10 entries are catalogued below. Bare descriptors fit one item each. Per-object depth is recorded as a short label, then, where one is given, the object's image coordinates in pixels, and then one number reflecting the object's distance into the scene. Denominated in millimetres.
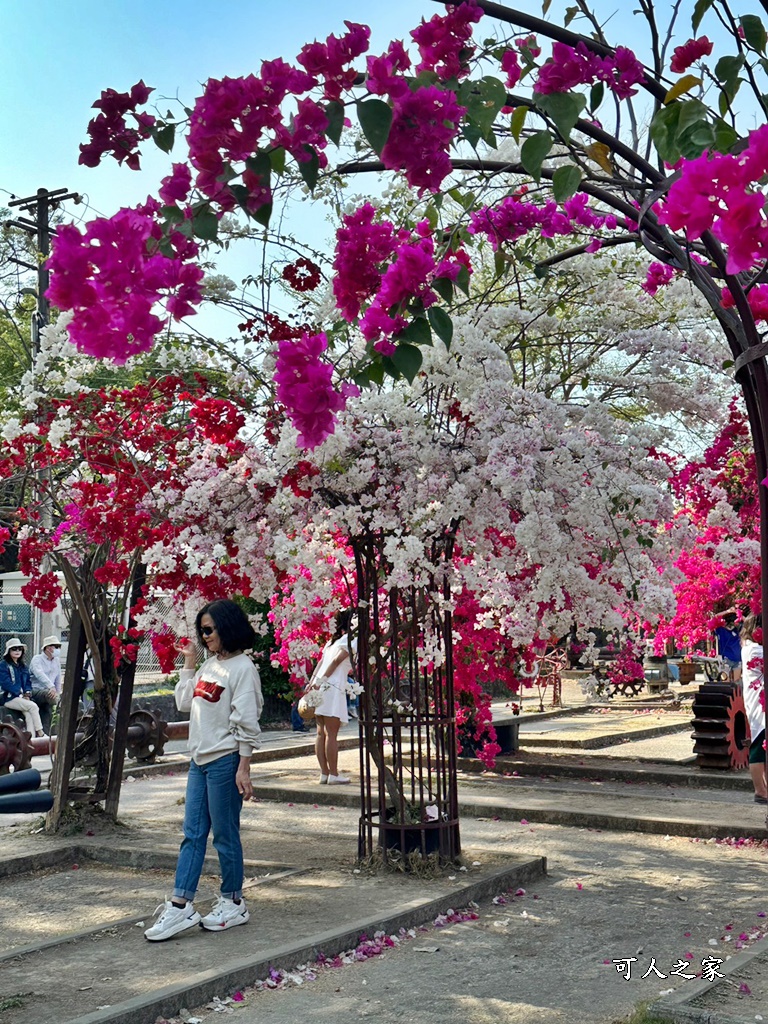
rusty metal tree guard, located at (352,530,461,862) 7172
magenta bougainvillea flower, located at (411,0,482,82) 3961
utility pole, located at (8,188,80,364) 17234
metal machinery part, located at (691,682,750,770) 11891
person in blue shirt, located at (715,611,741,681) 15453
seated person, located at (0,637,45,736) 14523
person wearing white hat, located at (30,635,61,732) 15500
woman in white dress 11102
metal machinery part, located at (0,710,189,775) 11828
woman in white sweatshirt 5953
